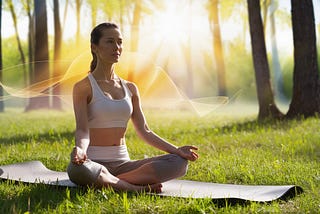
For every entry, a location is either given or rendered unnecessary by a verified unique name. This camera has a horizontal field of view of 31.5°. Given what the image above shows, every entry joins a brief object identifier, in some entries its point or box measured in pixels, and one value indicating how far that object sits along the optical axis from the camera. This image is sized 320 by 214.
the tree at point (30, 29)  21.94
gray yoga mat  4.17
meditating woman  4.23
